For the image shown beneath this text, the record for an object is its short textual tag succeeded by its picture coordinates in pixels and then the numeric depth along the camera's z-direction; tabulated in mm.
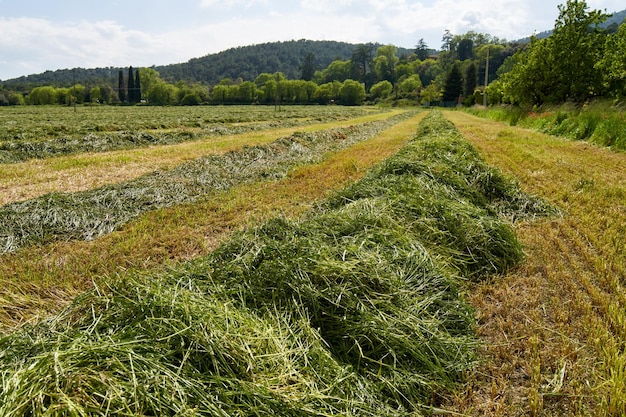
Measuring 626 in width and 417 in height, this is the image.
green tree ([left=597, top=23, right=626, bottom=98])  13094
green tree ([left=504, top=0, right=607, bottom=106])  18812
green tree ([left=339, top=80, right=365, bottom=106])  102812
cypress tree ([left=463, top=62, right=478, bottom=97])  80438
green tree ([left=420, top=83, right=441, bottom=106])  82812
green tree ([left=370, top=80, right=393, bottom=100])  110562
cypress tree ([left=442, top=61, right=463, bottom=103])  81125
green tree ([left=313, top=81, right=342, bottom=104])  104188
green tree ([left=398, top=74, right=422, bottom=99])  101725
